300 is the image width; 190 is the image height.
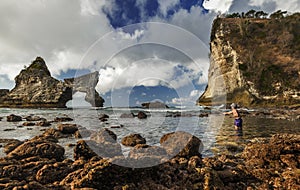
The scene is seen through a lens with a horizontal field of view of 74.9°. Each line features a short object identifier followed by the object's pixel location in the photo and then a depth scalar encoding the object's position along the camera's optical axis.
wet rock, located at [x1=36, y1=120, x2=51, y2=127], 19.32
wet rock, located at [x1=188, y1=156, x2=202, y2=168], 6.04
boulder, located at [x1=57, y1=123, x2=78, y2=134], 14.08
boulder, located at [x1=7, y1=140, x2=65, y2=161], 7.14
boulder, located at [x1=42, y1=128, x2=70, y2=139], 12.92
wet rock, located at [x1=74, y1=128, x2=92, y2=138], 13.10
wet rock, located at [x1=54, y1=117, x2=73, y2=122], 24.49
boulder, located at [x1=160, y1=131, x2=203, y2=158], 7.44
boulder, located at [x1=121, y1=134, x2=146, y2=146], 10.22
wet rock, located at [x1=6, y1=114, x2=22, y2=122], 23.38
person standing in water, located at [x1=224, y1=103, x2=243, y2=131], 13.69
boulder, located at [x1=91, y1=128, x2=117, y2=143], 9.27
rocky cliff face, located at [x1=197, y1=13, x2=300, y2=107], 54.87
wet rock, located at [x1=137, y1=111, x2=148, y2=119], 30.30
